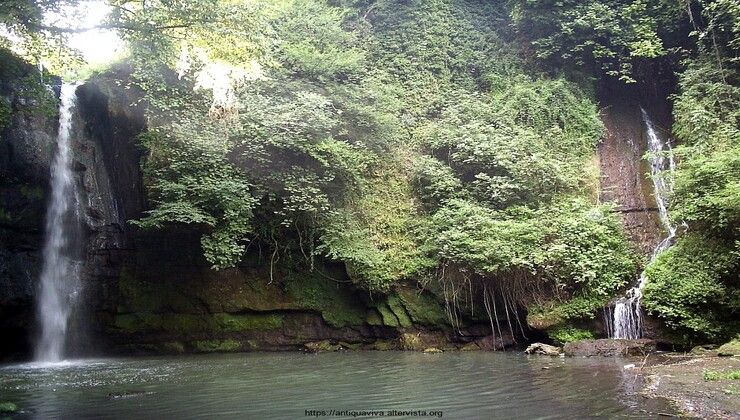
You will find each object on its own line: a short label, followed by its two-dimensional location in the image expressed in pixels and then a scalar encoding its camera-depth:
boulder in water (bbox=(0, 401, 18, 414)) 6.81
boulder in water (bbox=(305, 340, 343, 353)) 14.93
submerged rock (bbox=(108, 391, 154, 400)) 7.84
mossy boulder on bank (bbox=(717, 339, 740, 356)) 9.50
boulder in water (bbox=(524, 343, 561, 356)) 12.12
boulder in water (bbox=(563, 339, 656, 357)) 11.37
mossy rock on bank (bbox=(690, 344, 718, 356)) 10.22
